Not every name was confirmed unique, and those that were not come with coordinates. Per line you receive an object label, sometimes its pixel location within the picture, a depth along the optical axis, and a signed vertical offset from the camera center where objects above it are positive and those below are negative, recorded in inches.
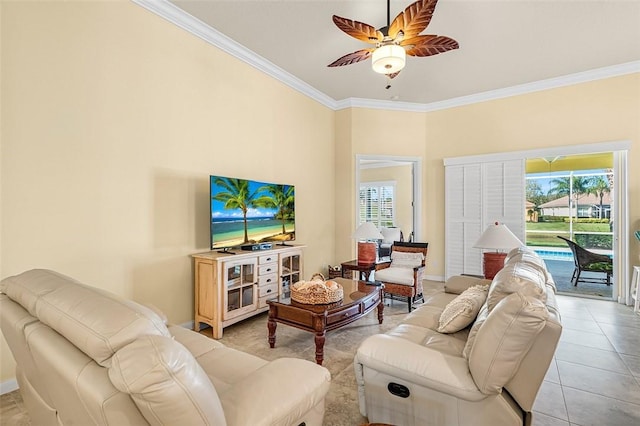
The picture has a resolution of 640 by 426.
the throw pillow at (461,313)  82.2 -27.6
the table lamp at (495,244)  120.1 -13.2
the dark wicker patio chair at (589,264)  204.1 -36.7
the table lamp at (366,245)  172.8 -19.5
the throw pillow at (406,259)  171.2 -27.5
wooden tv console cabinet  122.3 -31.4
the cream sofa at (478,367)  53.6 -31.0
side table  170.4 -31.2
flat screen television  130.2 -0.4
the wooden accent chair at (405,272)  153.5 -31.9
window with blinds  361.1 +9.7
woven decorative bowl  107.0 -28.8
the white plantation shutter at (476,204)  197.5 +4.2
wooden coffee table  100.8 -35.6
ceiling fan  95.1 +59.4
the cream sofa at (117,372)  31.9 -18.7
